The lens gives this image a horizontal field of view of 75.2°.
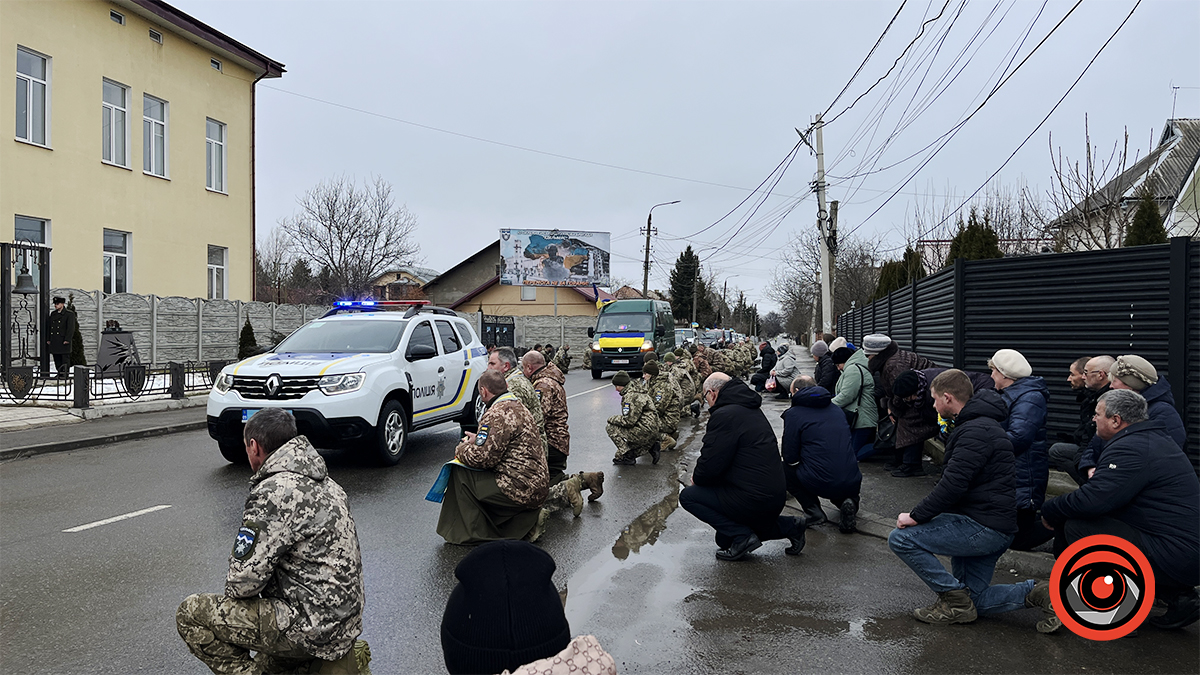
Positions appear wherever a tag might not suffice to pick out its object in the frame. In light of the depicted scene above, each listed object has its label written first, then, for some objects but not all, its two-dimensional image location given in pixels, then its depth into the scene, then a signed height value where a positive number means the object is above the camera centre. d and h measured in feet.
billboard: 170.50 +15.43
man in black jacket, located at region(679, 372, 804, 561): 19.61 -3.87
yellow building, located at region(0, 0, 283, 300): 66.95 +17.68
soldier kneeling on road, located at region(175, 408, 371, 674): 11.07 -3.79
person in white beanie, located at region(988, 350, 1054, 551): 18.06 -2.51
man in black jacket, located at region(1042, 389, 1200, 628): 14.21 -3.16
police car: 29.73 -2.29
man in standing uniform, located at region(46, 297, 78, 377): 56.75 -0.59
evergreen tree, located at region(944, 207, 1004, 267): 45.55 +5.31
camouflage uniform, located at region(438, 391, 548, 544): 20.56 -4.10
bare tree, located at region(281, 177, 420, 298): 147.84 +16.28
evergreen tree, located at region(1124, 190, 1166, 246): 34.27 +4.73
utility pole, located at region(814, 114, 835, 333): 77.46 +8.95
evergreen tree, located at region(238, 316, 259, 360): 73.31 -1.68
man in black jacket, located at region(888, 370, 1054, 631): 15.51 -3.95
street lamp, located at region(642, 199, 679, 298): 161.79 +12.85
